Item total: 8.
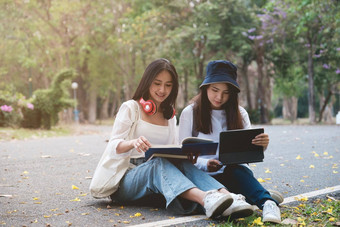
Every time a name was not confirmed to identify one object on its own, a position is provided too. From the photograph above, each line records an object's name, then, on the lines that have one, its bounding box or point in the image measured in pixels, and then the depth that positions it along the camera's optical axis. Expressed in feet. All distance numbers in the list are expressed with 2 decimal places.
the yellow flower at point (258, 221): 8.88
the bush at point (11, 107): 43.68
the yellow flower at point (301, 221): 9.10
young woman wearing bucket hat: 10.35
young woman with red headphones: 9.66
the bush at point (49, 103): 46.01
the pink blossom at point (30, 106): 45.08
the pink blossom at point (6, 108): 42.86
